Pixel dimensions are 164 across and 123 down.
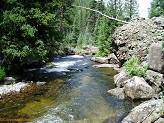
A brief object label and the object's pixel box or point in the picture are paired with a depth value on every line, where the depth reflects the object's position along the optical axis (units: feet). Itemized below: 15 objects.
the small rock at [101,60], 85.94
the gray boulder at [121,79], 42.82
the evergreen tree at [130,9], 117.38
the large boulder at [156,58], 40.04
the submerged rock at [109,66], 71.57
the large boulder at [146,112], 25.25
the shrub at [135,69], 42.19
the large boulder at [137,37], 55.57
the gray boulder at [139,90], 37.45
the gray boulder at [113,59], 79.22
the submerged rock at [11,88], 39.53
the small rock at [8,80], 44.48
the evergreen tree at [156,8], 122.25
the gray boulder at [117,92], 38.88
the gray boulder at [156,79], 39.92
